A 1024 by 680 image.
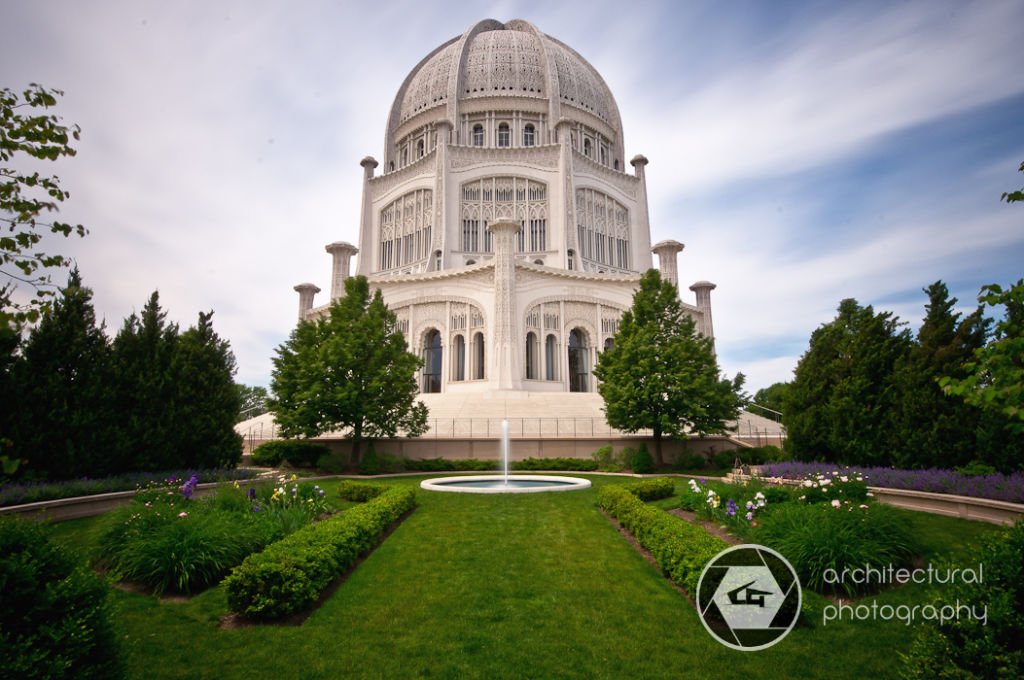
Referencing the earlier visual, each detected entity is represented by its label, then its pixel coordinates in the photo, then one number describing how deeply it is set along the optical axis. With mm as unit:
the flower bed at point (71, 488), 11273
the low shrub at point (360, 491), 13867
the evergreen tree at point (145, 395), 14695
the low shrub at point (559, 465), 22781
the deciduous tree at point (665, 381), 22141
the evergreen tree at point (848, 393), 14703
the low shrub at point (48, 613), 3791
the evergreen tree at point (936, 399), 12977
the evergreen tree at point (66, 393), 12812
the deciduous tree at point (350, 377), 21594
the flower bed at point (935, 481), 10586
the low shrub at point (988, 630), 3812
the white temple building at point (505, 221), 37719
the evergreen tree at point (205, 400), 15992
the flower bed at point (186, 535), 7543
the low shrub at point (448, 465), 22938
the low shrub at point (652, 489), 13836
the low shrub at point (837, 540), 7337
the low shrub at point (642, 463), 21859
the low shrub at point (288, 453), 22688
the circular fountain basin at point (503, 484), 14988
